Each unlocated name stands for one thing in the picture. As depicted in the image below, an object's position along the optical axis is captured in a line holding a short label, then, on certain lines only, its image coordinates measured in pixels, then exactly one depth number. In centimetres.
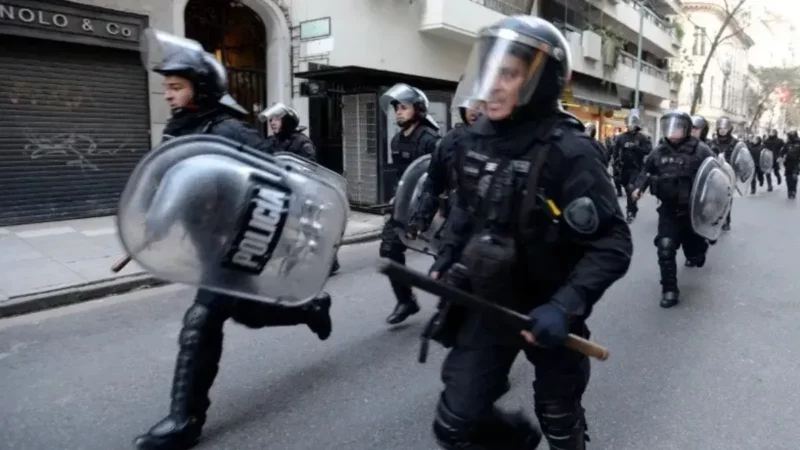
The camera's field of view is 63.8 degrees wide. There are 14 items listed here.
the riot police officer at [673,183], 553
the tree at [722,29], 2434
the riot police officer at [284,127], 612
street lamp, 2342
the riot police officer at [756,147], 1499
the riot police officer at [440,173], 222
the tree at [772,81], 5134
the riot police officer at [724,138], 1036
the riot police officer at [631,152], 1119
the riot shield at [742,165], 927
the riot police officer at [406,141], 473
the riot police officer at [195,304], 275
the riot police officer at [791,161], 1505
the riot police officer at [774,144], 1667
